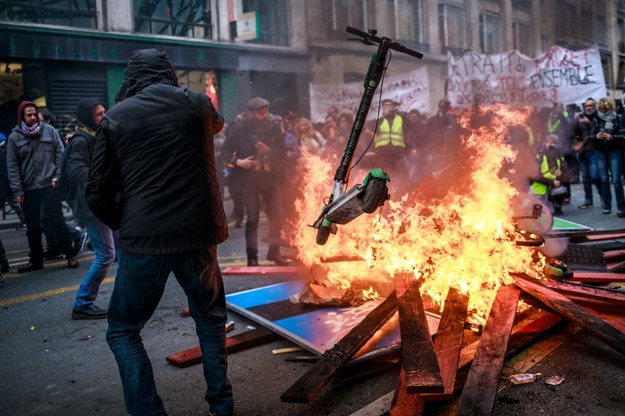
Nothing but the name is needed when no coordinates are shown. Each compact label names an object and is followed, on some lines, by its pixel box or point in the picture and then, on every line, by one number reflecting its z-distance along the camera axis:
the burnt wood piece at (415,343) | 2.88
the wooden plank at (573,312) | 3.38
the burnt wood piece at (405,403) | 2.92
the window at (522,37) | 14.70
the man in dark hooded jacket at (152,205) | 2.98
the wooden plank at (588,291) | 4.09
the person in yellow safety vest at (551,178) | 10.07
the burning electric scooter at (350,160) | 4.10
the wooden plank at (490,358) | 2.85
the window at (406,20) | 17.11
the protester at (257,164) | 7.05
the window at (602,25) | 14.55
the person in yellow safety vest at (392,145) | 11.21
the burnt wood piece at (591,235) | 6.36
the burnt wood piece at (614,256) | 5.76
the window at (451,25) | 16.14
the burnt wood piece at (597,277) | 4.74
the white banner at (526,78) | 13.76
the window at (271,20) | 16.80
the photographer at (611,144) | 10.26
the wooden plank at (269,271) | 6.07
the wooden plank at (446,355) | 2.96
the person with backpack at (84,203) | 5.12
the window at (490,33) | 14.94
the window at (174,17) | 15.93
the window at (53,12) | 13.57
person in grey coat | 7.27
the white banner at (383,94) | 14.77
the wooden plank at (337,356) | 3.04
